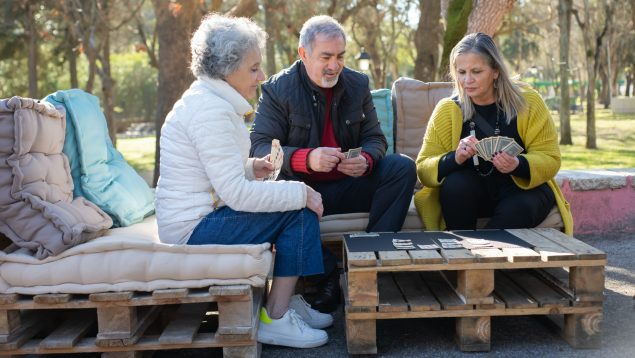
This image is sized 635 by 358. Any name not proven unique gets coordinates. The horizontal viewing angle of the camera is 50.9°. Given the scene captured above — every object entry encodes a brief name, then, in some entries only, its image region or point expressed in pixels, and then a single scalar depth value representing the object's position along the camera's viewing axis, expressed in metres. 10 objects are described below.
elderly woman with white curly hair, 3.09
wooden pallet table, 3.09
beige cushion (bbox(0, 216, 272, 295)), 2.96
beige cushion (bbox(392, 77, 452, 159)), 5.35
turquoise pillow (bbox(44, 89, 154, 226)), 3.81
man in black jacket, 3.99
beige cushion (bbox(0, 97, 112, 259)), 3.03
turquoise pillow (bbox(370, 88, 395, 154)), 5.29
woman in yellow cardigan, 3.90
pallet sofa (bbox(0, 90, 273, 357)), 2.95
